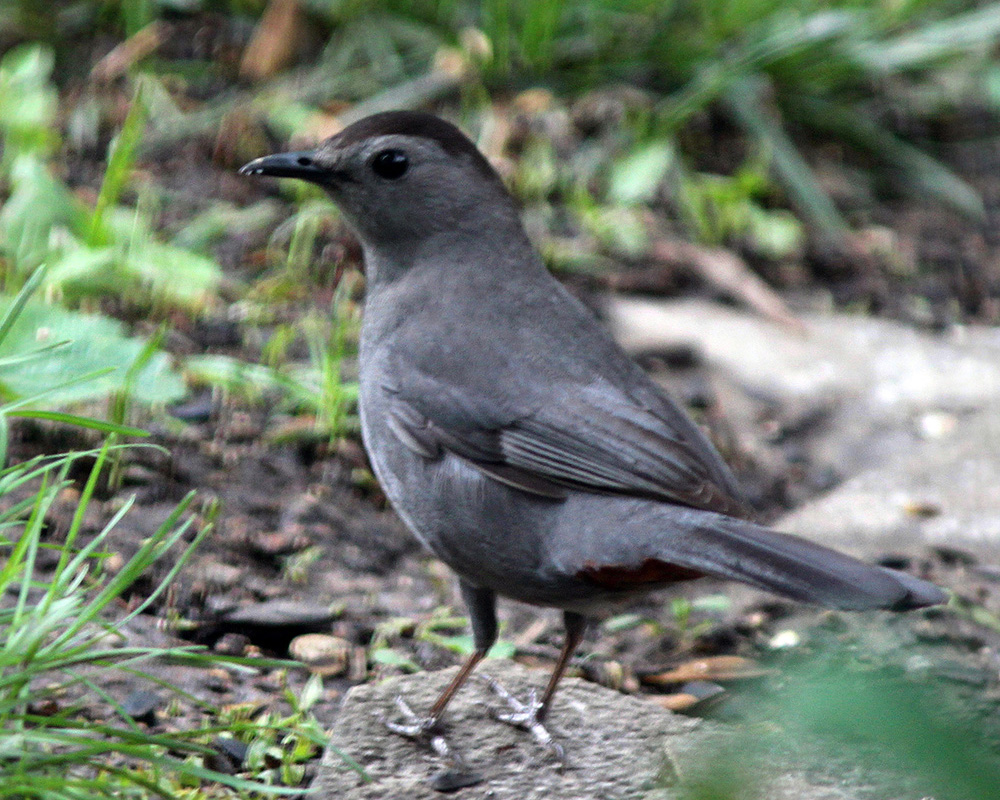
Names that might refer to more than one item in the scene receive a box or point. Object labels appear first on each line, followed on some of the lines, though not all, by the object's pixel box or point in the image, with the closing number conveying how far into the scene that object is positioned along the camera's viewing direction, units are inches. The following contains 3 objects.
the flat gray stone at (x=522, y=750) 216.8
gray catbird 228.4
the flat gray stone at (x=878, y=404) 348.5
